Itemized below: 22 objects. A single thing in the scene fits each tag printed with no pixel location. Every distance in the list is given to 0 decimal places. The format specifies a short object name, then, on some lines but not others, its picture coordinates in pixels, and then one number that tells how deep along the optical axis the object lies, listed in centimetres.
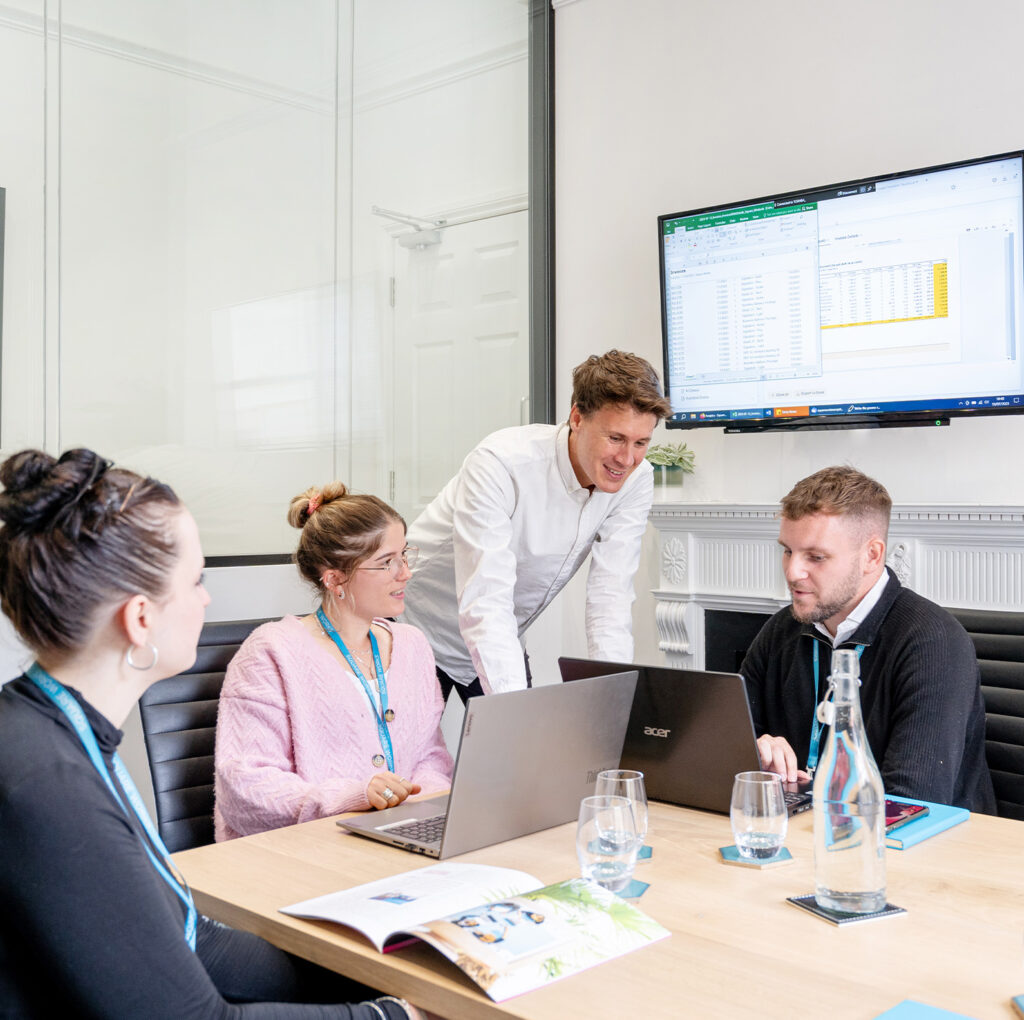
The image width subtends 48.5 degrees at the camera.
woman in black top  96
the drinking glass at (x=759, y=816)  136
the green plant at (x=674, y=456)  364
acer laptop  156
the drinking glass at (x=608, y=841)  124
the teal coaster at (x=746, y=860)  138
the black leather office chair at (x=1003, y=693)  202
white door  361
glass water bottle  119
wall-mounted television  288
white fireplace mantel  297
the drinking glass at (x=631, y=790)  129
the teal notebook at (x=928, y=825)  145
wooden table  100
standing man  225
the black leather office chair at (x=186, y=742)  203
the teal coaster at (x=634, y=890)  127
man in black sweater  174
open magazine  104
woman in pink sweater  177
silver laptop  141
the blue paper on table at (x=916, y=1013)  93
